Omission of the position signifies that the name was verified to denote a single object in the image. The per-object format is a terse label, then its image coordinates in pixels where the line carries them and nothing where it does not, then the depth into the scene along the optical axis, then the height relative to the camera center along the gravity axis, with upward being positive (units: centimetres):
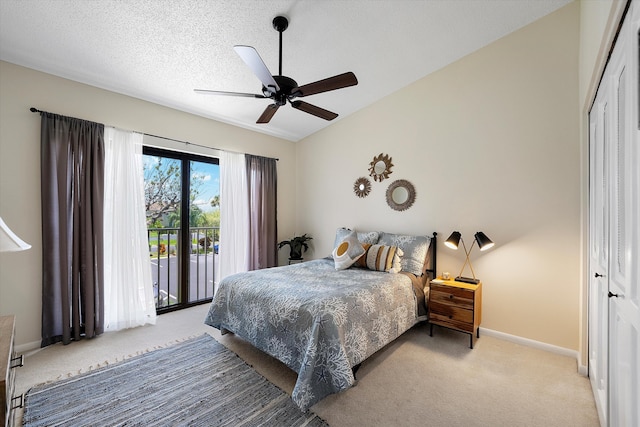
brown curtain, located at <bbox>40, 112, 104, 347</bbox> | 258 -14
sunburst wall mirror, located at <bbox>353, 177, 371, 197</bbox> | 400 +38
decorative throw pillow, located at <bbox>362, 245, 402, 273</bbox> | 304 -55
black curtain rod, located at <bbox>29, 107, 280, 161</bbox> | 253 +97
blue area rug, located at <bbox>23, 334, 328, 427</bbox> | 170 -131
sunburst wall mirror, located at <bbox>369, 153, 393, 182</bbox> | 376 +64
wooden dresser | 105 -66
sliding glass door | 357 -9
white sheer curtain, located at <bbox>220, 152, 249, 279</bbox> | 396 -4
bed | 183 -81
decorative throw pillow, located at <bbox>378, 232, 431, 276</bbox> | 307 -47
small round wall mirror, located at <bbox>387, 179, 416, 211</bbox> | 352 +22
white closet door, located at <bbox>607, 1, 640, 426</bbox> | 103 -11
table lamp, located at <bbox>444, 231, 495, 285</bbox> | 271 -35
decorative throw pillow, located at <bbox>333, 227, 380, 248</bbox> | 354 -34
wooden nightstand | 264 -98
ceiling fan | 182 +100
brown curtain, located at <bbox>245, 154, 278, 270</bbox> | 428 +2
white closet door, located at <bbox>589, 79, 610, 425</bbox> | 161 -27
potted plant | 465 -57
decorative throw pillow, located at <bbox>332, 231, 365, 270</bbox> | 315 -50
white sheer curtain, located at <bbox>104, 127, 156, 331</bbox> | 296 -29
